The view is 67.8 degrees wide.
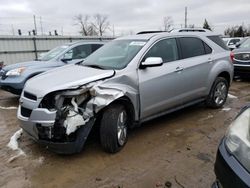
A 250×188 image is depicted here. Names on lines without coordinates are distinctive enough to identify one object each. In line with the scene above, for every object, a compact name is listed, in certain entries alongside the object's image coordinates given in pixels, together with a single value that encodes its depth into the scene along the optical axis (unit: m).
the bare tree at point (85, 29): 37.90
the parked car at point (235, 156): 1.22
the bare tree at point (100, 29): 39.02
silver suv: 2.44
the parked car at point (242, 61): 6.58
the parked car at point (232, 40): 13.36
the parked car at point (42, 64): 4.79
